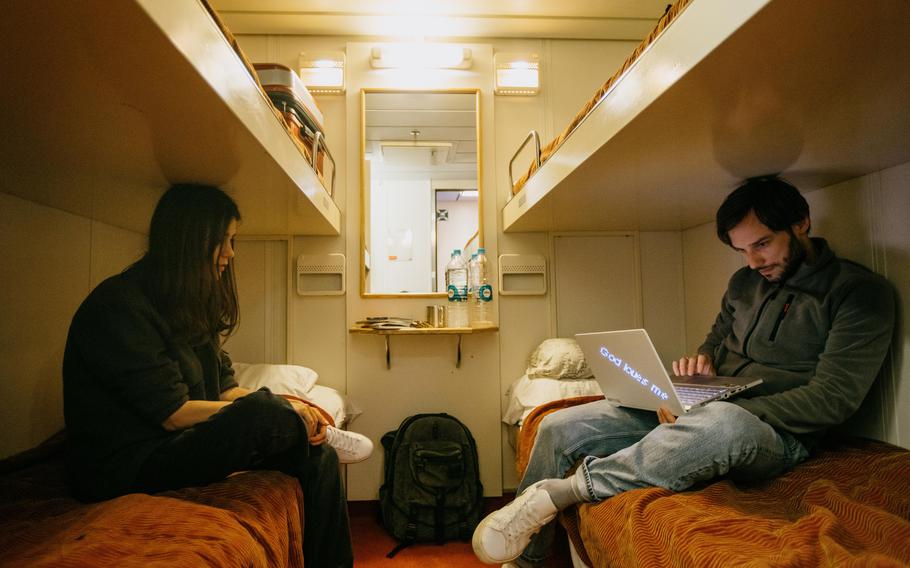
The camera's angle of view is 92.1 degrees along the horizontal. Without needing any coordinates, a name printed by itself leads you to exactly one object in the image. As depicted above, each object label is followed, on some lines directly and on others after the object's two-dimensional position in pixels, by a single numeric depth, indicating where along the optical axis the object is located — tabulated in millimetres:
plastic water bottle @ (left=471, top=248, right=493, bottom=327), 1948
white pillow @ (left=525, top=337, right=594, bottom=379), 1798
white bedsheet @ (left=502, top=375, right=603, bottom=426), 1692
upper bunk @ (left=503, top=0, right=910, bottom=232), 580
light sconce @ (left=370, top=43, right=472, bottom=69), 2033
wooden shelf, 1787
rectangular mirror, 2049
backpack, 1615
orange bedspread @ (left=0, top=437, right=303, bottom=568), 585
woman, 843
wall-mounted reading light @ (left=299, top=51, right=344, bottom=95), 2014
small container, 1960
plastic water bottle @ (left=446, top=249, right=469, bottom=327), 1954
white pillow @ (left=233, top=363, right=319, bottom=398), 1655
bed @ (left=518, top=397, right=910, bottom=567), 623
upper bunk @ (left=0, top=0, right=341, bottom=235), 544
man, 891
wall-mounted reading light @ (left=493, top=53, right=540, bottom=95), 2076
